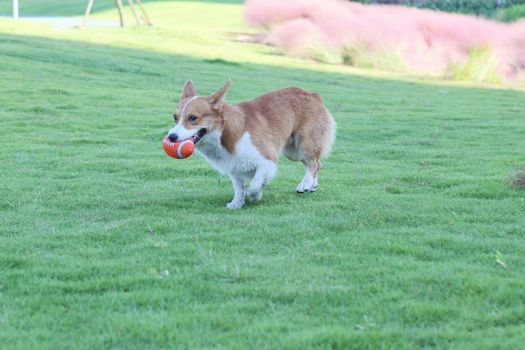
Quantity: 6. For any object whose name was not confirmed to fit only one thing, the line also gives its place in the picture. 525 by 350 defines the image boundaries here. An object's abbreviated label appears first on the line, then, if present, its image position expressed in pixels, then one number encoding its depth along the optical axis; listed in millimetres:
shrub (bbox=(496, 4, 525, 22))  31184
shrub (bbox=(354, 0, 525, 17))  34281
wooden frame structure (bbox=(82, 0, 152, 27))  30859
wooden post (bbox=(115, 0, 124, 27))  30859
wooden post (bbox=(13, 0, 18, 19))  36519
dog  7848
